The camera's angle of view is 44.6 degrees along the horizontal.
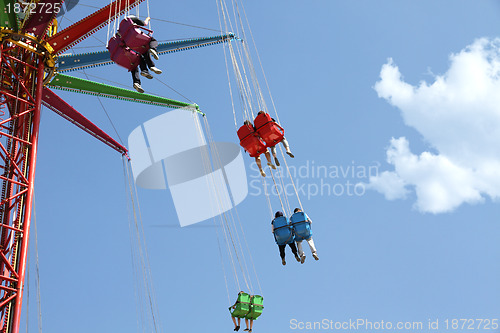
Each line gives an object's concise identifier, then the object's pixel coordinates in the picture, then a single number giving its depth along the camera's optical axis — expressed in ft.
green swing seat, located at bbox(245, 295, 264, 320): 53.11
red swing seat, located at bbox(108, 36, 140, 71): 44.32
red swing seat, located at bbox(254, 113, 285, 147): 50.03
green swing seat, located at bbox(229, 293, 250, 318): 52.54
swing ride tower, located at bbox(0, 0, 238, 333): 46.78
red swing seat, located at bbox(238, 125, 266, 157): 50.83
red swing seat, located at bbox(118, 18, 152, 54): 43.21
